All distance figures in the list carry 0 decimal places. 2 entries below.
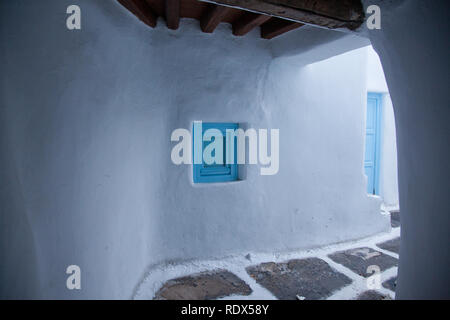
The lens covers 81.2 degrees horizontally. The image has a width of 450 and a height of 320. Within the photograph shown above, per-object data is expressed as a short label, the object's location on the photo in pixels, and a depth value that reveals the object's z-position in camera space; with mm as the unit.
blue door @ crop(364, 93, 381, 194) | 4438
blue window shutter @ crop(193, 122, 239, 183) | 2773
